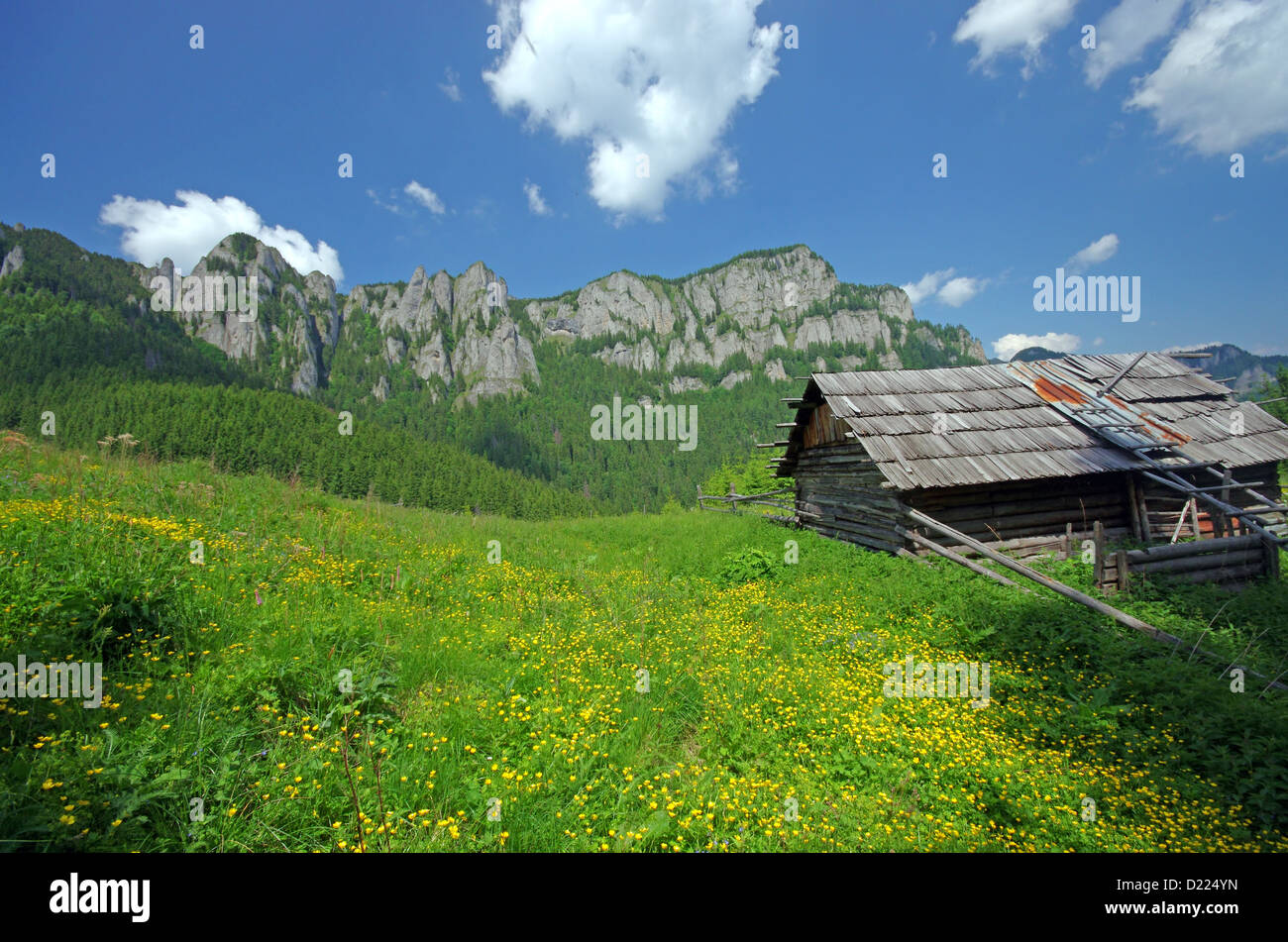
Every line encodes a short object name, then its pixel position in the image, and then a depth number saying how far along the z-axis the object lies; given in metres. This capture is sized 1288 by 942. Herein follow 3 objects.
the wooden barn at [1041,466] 10.98
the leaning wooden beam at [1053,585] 6.25
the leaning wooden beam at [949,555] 9.12
